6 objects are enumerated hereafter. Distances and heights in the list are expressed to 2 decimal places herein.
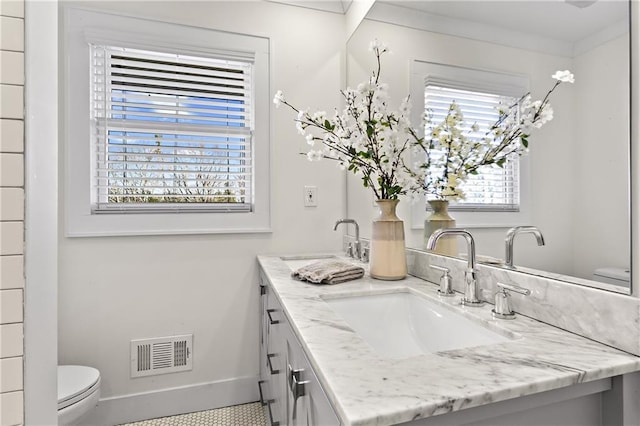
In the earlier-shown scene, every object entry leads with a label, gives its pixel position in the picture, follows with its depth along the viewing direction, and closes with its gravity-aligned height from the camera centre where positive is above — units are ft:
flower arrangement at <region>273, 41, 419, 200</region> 4.49 +1.00
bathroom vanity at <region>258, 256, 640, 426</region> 1.87 -0.98
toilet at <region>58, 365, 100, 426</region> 4.47 -2.42
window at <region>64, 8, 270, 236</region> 5.73 +1.48
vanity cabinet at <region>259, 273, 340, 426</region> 2.47 -1.54
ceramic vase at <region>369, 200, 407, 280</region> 4.57 -0.43
